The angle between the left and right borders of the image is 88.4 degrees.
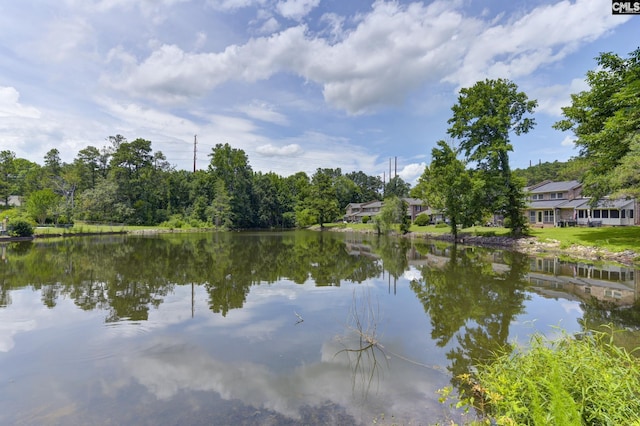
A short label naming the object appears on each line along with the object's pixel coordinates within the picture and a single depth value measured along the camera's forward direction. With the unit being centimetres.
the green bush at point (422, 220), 5272
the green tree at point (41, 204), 4253
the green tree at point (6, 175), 5912
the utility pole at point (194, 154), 7155
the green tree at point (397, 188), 9525
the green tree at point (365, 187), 9581
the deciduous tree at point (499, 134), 2944
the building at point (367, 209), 6625
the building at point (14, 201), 6027
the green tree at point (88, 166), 6212
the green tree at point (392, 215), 4572
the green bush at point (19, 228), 3272
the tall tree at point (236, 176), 6856
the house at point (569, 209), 3575
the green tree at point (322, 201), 6788
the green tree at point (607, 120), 1905
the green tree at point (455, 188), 3069
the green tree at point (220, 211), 6181
